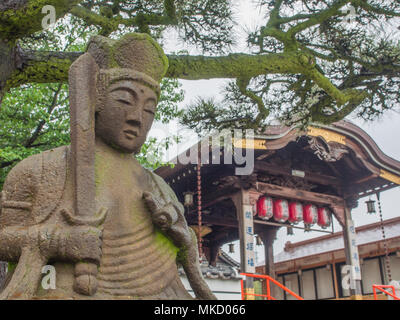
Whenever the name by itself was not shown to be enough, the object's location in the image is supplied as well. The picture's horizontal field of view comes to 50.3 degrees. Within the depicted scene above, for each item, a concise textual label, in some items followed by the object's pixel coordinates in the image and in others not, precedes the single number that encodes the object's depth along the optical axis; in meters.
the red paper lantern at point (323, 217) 12.42
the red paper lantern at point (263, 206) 11.23
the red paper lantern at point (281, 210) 11.54
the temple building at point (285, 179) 10.01
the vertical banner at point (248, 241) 9.65
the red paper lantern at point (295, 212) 11.82
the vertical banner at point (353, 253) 11.64
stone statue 2.31
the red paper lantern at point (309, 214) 12.14
